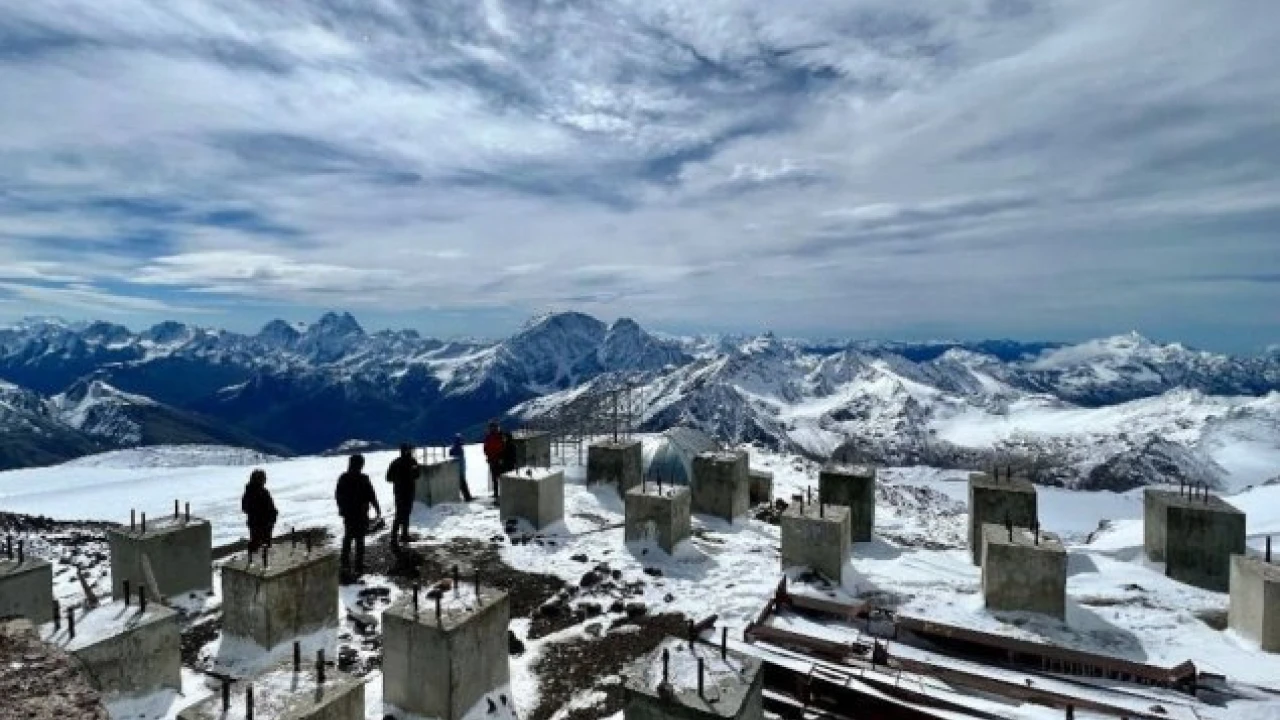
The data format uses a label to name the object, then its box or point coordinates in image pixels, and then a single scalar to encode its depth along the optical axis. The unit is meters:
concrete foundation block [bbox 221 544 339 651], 9.60
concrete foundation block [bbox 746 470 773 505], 19.55
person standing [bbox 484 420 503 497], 18.06
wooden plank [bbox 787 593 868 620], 9.77
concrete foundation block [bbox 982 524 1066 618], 10.34
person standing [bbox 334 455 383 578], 12.48
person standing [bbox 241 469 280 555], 11.68
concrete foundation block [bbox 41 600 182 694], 7.79
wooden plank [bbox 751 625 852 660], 8.52
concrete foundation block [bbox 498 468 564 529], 15.28
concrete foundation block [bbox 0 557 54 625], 9.55
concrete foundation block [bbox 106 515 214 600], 11.30
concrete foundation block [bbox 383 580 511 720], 7.81
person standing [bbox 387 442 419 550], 13.81
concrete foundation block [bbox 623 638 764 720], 6.30
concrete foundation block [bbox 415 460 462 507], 17.06
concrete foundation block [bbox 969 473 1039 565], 13.84
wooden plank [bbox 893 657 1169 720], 7.30
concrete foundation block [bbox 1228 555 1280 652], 9.27
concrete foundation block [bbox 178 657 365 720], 6.22
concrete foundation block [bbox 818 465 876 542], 14.83
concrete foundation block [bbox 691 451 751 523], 16.36
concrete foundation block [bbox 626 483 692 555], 13.51
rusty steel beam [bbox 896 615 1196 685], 8.04
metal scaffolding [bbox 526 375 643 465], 24.21
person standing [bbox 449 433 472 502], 17.95
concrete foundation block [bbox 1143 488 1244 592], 12.12
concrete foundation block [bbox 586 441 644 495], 18.39
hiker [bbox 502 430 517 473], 18.70
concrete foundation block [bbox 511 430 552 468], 19.55
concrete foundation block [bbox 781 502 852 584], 11.87
